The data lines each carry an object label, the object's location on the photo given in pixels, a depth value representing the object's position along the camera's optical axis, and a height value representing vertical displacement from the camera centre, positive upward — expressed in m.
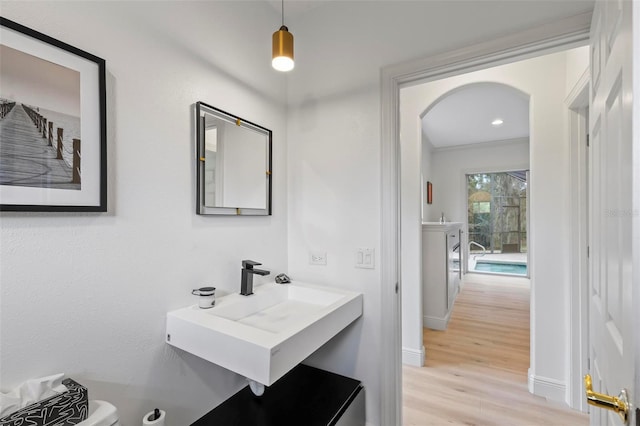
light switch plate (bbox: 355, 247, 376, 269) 1.68 -0.26
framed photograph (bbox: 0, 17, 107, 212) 0.83 +0.28
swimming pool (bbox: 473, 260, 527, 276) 6.45 -1.29
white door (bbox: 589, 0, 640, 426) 0.56 +0.01
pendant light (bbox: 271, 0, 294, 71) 1.20 +0.67
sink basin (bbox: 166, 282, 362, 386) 1.04 -0.49
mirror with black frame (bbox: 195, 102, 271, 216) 1.39 +0.26
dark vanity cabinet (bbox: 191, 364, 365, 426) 1.38 -0.97
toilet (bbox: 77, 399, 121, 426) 0.86 -0.61
